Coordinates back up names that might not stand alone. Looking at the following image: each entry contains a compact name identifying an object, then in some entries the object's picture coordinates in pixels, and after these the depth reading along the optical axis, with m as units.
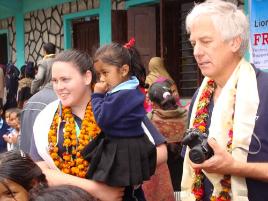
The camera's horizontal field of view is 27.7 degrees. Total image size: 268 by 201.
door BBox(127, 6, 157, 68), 8.11
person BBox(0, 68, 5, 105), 8.98
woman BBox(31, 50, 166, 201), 2.49
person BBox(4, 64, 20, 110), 11.02
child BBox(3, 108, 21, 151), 5.24
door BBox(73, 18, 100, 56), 9.98
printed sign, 6.26
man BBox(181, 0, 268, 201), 2.12
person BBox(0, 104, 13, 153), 5.64
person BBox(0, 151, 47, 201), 1.98
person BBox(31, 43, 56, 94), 3.41
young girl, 2.35
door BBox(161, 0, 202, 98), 7.89
